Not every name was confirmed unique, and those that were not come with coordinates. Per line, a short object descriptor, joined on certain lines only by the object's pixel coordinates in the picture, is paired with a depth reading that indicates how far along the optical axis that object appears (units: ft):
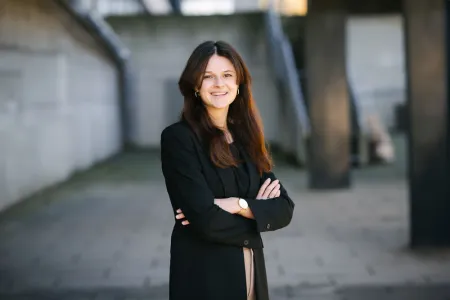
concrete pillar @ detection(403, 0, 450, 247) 22.63
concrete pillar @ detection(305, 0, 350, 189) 38.04
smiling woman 8.96
